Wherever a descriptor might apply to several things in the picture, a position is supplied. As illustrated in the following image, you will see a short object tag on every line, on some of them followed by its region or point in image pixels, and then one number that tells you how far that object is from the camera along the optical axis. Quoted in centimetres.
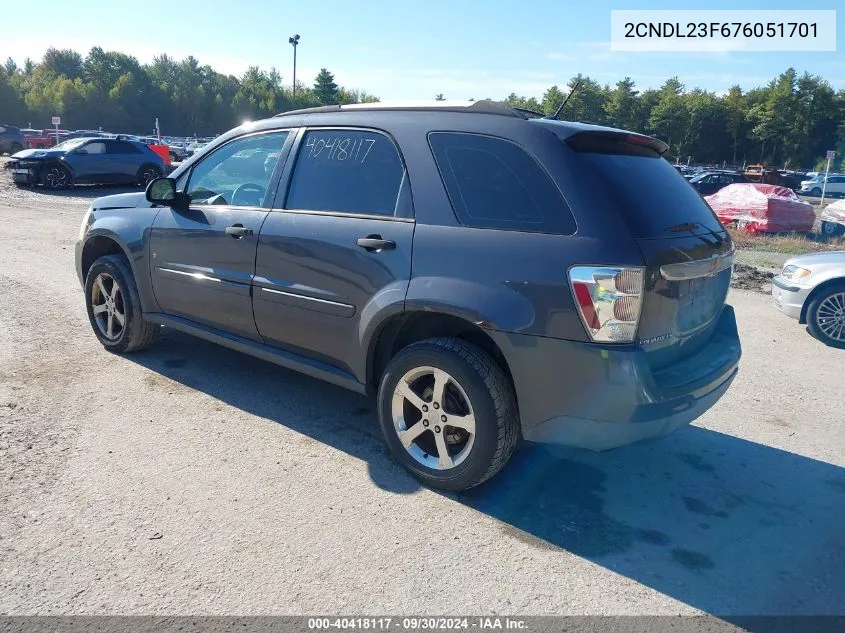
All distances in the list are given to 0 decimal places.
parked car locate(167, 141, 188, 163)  3488
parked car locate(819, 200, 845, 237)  1443
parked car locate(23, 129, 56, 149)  3409
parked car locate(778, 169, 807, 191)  4014
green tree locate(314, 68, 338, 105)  8036
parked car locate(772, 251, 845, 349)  657
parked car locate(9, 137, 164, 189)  1934
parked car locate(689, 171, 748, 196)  2792
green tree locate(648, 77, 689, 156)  6900
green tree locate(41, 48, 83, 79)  8556
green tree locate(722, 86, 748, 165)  7088
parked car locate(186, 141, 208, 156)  3638
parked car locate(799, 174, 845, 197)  3706
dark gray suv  280
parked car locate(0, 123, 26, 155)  3312
